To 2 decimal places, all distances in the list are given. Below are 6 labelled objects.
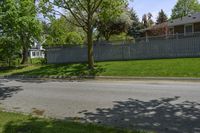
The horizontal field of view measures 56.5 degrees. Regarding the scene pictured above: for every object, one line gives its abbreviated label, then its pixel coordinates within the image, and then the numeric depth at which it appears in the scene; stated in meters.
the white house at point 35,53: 40.16
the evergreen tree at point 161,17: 40.54
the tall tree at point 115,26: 24.48
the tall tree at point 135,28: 31.23
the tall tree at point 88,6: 12.70
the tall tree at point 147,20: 35.72
